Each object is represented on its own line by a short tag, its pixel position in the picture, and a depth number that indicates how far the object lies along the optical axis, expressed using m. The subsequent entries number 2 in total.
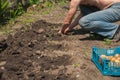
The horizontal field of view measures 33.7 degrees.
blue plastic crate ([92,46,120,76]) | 2.92
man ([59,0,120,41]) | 3.86
